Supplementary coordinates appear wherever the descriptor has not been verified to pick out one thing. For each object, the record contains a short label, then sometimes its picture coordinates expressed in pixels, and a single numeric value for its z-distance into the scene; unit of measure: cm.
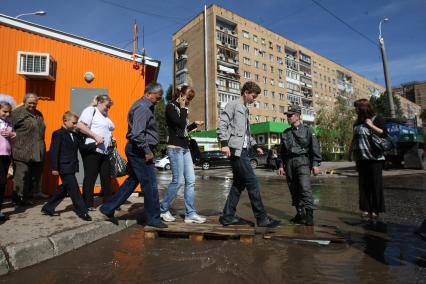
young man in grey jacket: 420
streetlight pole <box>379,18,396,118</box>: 1680
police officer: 451
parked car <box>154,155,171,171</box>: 2667
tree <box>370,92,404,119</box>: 5728
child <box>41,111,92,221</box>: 432
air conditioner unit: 632
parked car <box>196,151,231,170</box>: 2527
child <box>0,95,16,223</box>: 405
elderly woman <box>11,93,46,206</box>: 527
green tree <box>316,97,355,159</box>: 3700
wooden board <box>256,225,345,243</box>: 363
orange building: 659
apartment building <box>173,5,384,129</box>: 5050
